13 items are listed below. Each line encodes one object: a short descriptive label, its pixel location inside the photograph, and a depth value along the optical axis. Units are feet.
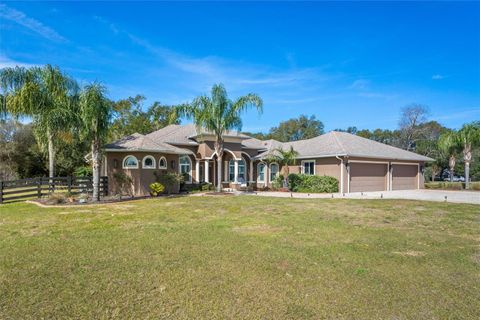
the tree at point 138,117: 126.21
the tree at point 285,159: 72.49
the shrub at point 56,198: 47.47
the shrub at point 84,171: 97.35
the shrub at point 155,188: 58.95
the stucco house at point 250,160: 61.11
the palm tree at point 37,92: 55.36
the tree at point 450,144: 88.53
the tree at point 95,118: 46.55
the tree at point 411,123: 152.98
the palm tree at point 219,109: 62.95
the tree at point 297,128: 207.51
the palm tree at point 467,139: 83.46
